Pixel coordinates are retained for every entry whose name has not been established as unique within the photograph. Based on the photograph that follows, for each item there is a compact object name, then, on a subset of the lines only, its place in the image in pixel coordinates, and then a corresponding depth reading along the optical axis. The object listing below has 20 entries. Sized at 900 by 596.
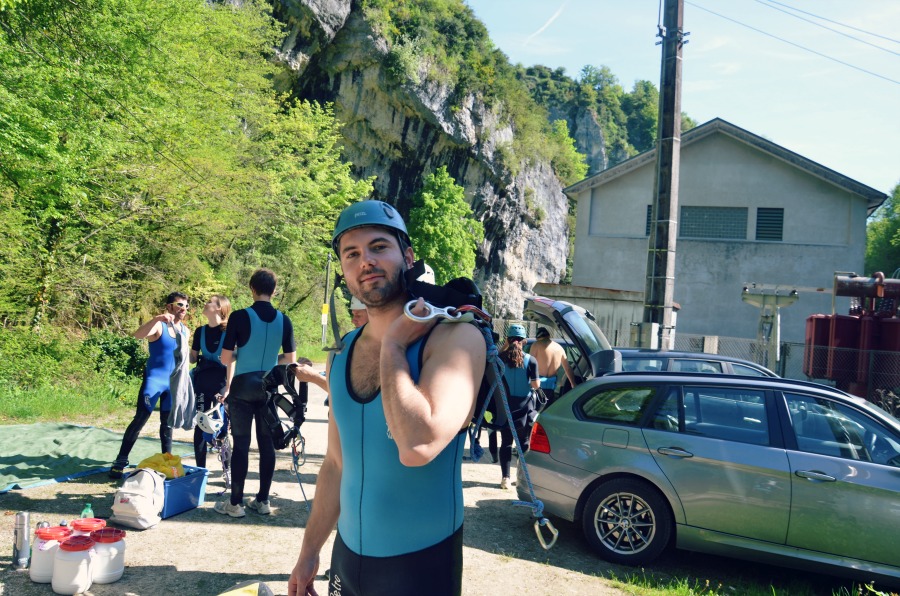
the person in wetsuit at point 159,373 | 6.86
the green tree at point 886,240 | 70.75
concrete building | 24.08
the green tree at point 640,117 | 133.50
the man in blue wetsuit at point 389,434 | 1.62
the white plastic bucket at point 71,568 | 4.24
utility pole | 8.82
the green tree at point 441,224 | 50.53
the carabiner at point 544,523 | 1.75
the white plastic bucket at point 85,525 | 4.51
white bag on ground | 5.46
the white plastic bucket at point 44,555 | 4.36
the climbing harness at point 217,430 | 6.59
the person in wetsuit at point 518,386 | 7.80
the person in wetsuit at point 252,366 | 5.70
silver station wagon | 5.05
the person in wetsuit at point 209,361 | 6.90
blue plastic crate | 5.84
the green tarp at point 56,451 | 6.77
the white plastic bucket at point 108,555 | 4.41
